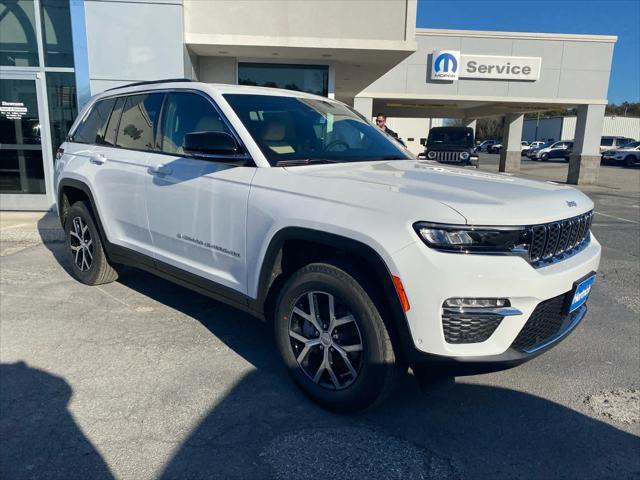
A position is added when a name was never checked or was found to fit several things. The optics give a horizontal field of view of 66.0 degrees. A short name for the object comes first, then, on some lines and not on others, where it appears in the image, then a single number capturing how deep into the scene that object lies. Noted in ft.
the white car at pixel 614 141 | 125.70
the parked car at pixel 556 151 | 136.68
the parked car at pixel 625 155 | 109.50
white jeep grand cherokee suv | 7.64
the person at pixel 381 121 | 34.76
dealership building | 28.45
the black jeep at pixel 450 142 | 55.72
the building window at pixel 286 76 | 36.86
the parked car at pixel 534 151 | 141.04
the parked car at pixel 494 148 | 185.98
